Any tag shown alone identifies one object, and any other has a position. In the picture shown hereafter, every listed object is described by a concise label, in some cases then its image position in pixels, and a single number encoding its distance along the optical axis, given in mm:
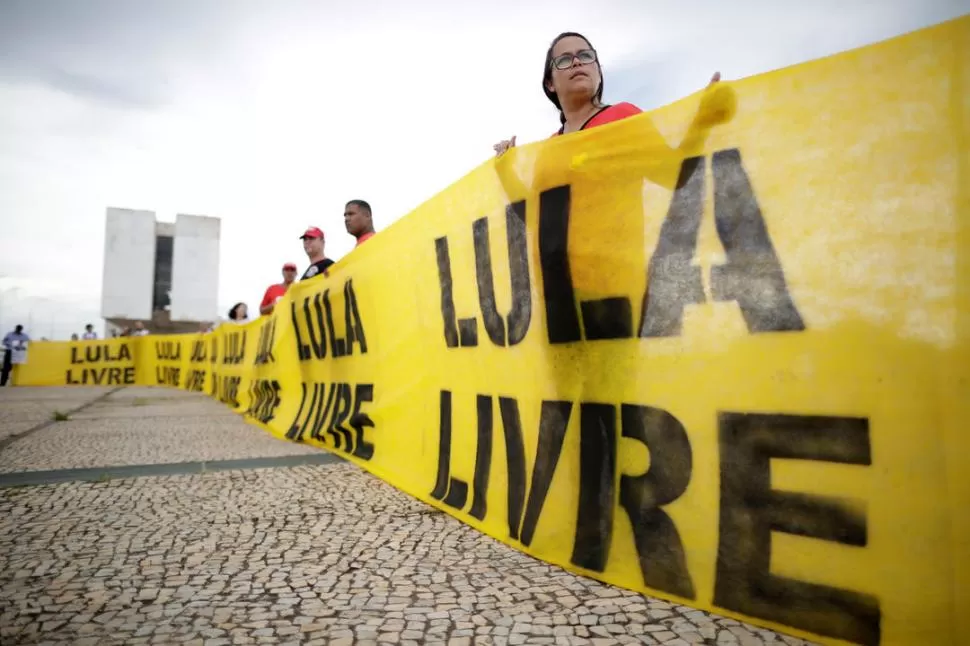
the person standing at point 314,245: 5679
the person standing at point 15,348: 13867
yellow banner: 1187
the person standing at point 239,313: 10371
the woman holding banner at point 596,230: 1680
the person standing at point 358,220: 4793
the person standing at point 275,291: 6873
